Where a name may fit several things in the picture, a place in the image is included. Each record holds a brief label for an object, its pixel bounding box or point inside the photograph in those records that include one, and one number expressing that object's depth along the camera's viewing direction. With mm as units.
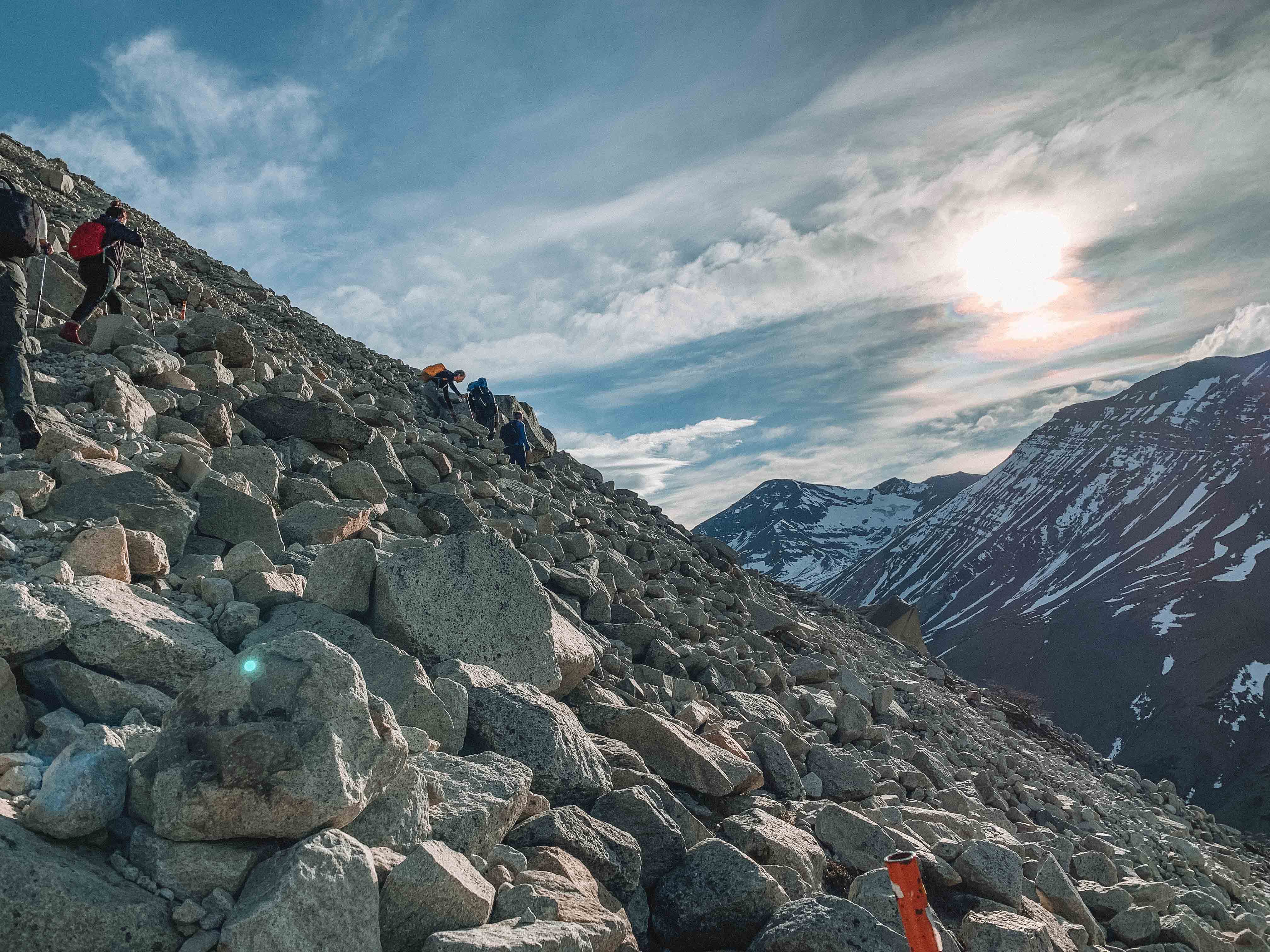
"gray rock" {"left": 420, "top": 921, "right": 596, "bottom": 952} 3404
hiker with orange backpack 21625
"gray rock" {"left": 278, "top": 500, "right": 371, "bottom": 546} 7762
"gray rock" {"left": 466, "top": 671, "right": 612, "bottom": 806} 5445
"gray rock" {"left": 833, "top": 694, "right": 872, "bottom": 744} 11414
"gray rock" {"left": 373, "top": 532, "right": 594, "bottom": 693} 6312
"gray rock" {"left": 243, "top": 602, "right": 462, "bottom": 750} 5215
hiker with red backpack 10711
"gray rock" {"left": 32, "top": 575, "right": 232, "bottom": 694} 4535
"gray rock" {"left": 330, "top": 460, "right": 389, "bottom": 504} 9672
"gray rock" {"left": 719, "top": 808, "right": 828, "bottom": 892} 5742
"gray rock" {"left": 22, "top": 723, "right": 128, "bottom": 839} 3271
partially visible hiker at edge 7258
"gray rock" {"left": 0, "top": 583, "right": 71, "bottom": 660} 4195
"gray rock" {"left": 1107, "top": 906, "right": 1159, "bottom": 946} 7719
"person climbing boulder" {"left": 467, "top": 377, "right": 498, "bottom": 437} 22125
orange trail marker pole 3852
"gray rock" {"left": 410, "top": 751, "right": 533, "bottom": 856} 4277
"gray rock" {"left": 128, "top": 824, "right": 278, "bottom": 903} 3330
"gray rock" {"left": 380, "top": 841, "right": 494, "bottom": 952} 3559
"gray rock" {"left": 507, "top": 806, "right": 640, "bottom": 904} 4711
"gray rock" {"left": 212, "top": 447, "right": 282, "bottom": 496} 8453
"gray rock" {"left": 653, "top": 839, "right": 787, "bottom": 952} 4777
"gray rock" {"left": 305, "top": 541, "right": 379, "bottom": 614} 6211
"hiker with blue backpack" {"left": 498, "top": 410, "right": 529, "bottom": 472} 19812
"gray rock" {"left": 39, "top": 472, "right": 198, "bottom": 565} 6219
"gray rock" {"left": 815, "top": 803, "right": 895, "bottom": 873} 6656
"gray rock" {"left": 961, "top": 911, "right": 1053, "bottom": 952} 5242
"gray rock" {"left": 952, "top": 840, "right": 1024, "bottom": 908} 6320
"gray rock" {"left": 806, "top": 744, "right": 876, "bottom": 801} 8812
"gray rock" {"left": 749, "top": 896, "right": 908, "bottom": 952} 4406
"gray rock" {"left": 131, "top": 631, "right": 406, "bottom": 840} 3396
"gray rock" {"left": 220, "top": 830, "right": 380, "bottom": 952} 3145
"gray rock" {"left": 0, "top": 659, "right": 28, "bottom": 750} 3908
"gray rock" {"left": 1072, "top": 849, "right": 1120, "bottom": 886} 9758
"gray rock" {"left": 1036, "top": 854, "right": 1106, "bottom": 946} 7355
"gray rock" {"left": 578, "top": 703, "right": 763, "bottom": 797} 6730
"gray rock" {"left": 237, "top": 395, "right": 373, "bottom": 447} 10609
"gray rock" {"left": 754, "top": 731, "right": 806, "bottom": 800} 8164
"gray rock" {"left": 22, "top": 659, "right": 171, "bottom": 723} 4281
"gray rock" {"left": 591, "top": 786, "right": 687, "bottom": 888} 5223
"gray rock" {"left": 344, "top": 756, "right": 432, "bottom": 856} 3889
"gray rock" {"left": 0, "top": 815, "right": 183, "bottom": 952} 2955
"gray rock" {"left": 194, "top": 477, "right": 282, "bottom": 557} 7062
